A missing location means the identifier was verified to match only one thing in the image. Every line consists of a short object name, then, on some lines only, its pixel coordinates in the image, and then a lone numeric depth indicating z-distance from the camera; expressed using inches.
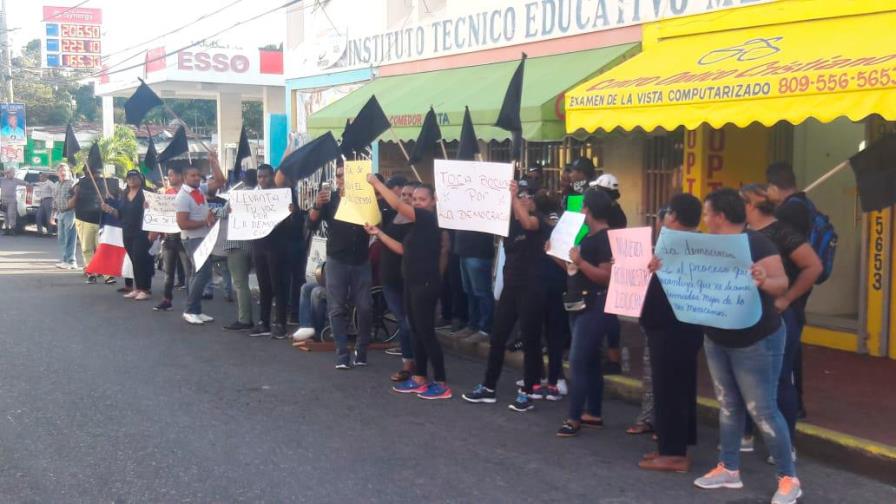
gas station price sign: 1622.8
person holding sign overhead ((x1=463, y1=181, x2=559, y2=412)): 281.3
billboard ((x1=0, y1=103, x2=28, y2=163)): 1449.3
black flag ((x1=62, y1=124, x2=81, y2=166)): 592.1
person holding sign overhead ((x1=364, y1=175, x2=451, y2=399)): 302.7
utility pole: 1526.8
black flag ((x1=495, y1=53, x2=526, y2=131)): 311.3
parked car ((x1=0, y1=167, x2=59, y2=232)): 999.0
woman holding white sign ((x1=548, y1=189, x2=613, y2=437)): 250.5
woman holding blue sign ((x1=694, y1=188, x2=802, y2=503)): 200.8
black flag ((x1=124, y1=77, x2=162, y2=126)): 498.9
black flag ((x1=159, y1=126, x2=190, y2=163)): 509.0
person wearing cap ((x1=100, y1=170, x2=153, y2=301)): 514.6
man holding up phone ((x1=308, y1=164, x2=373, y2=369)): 341.4
